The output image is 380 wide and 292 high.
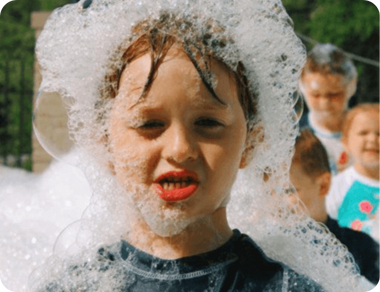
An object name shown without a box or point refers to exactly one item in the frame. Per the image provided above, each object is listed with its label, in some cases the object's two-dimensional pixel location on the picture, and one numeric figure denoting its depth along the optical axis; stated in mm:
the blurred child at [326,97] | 2236
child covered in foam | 754
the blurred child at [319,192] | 1484
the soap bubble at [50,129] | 991
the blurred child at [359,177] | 1811
